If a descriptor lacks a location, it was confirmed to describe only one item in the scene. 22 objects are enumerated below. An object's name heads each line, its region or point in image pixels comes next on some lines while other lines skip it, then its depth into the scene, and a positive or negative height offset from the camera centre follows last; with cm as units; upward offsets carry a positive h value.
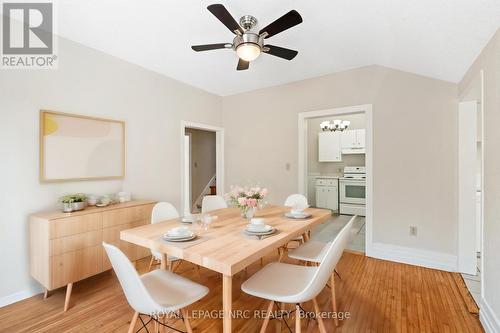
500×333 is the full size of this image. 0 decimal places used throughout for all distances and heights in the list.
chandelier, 608 +104
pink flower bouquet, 220 -28
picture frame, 249 +21
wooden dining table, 135 -50
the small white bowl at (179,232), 165 -45
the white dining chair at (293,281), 138 -78
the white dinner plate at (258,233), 173 -48
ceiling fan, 172 +103
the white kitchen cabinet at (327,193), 589 -66
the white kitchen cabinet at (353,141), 591 +60
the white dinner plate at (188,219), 209 -46
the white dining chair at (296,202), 287 -44
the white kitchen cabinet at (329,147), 617 +49
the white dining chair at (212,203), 305 -48
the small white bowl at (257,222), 187 -44
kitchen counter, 600 -27
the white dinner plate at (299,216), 224 -46
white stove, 552 -57
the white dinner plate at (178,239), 160 -48
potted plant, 239 -36
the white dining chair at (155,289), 125 -78
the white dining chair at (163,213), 235 -47
